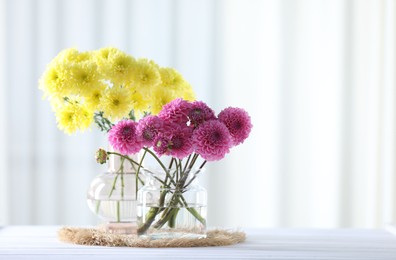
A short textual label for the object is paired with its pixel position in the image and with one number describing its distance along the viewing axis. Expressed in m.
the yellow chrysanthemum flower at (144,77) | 1.91
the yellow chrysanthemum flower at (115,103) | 1.88
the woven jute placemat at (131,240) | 1.82
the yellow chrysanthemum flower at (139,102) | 1.93
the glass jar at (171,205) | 1.83
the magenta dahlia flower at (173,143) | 1.78
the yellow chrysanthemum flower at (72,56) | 1.91
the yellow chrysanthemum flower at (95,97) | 1.89
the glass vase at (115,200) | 1.92
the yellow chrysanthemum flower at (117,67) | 1.90
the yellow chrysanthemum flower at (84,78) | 1.88
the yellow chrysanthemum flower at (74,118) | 1.90
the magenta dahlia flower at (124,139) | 1.79
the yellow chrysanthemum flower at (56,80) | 1.88
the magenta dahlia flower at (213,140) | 1.77
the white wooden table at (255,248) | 1.72
